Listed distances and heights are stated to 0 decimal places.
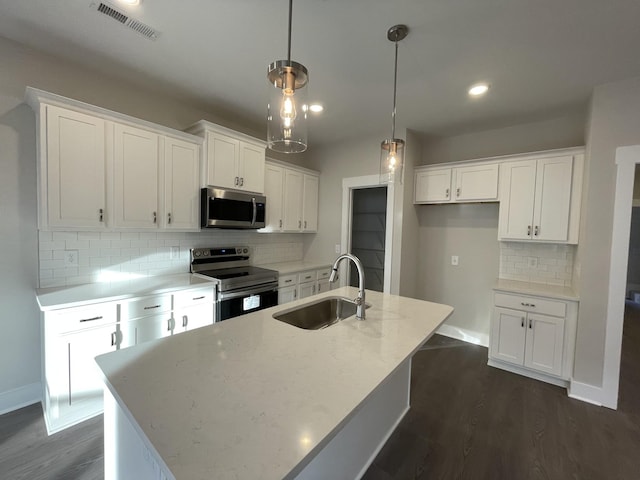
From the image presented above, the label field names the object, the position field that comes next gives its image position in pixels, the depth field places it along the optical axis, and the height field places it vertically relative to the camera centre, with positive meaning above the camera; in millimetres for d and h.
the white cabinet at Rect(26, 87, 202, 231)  1999 +436
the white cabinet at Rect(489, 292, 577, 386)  2609 -985
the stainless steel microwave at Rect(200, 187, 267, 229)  2855 +191
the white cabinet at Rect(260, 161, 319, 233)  3666 +420
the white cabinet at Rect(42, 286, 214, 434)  1895 -881
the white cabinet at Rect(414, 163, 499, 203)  3184 +606
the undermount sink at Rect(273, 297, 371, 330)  1860 -589
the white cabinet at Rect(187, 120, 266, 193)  2840 +737
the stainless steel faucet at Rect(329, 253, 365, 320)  1621 -366
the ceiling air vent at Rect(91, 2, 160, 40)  1677 +1286
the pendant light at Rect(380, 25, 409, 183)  1918 +512
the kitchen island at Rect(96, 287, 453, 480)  688 -542
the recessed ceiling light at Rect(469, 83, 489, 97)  2447 +1298
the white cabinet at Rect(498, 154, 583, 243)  2734 +384
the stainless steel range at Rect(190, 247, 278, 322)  2719 -540
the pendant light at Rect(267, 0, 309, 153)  1229 +583
